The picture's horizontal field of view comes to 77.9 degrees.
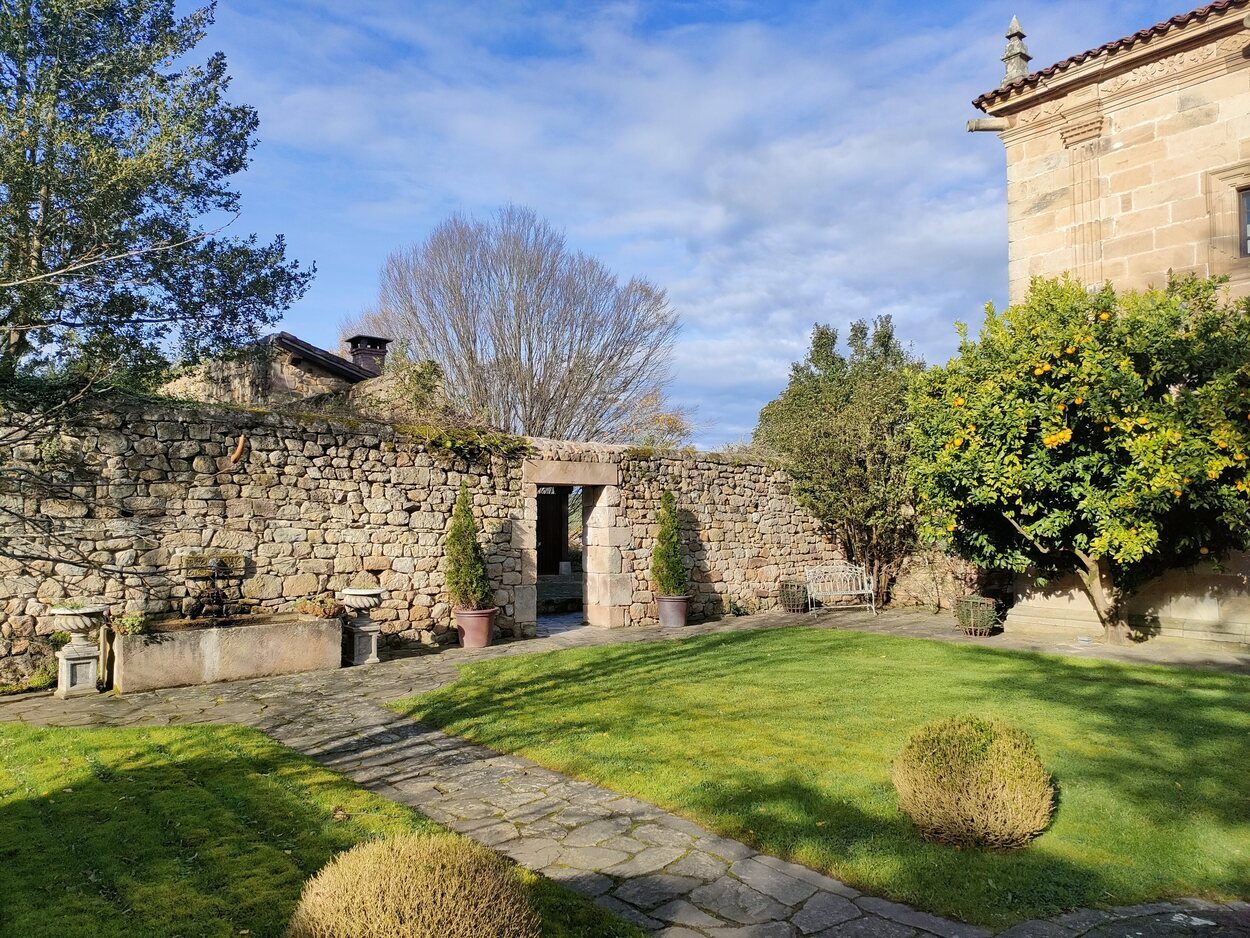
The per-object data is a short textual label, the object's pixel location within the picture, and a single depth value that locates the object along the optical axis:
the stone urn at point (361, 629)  9.31
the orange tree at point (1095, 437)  8.38
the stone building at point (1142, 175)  10.01
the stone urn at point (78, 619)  7.51
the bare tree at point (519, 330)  22.09
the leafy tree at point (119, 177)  6.05
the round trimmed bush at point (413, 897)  2.21
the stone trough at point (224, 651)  7.66
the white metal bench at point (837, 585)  14.66
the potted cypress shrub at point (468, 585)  10.48
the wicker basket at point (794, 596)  14.64
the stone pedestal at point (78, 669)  7.41
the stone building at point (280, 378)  15.70
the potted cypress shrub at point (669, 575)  12.70
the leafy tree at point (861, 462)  13.87
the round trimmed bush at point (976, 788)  3.82
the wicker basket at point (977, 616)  11.06
